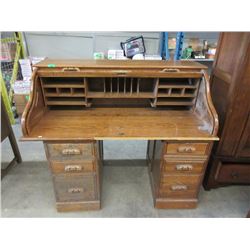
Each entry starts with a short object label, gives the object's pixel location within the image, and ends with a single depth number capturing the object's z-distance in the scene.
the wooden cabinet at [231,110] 1.34
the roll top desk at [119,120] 1.29
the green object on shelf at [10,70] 2.79
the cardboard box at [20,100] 2.90
